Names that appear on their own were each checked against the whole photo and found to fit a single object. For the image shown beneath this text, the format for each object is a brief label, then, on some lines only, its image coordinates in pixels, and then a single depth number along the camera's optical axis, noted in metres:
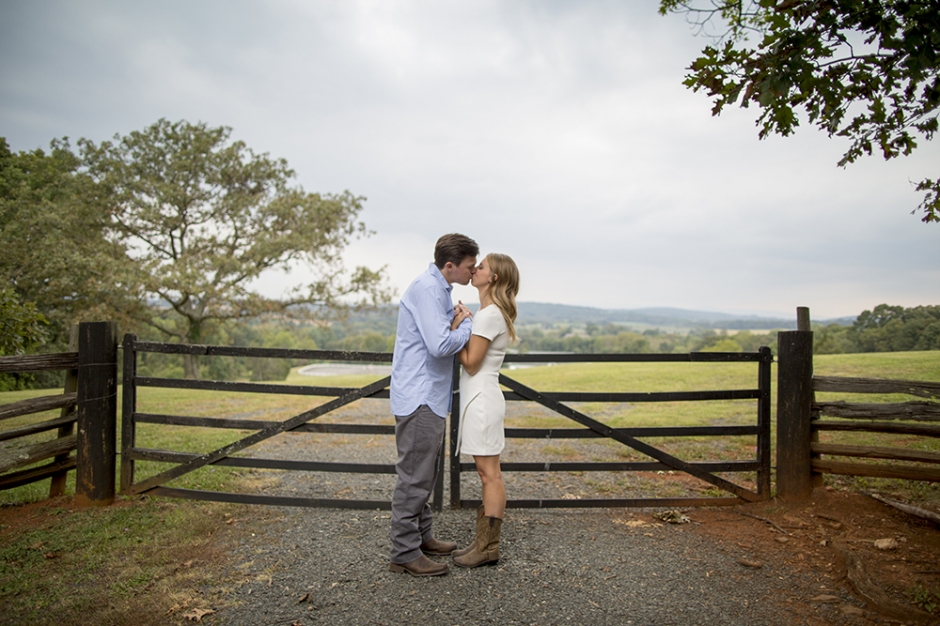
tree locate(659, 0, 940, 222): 3.90
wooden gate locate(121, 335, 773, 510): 5.56
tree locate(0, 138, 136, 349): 19.94
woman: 4.13
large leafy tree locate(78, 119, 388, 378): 23.89
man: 4.14
